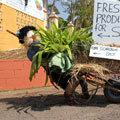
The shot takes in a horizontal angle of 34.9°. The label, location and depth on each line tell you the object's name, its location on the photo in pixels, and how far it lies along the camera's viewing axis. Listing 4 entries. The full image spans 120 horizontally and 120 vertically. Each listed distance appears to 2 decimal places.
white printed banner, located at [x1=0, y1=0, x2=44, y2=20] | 10.18
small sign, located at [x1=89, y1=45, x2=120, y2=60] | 3.75
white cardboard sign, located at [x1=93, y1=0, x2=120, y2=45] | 3.95
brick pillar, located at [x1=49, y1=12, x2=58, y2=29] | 10.36
